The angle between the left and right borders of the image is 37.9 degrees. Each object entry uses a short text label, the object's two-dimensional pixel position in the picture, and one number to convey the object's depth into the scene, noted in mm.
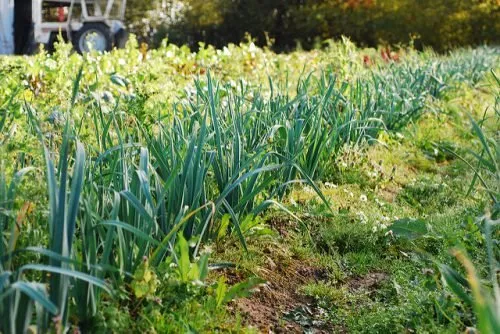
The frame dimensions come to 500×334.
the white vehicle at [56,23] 14727
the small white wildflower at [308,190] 4531
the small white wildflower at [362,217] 3989
